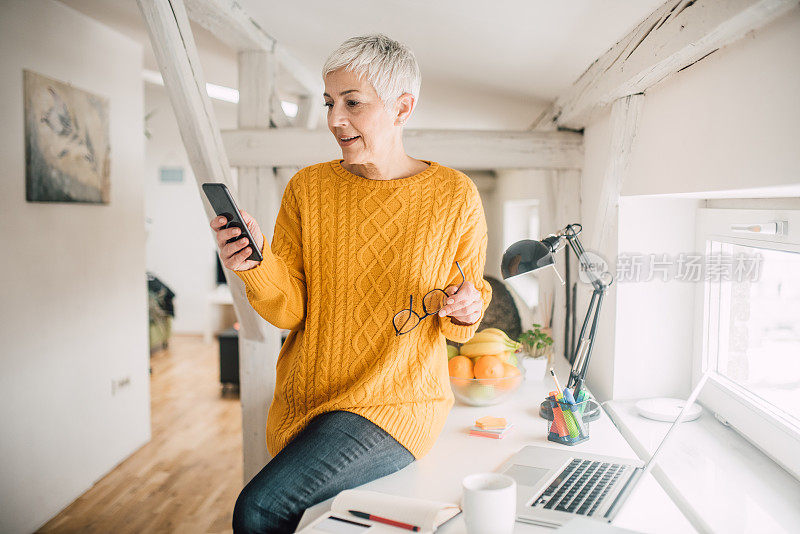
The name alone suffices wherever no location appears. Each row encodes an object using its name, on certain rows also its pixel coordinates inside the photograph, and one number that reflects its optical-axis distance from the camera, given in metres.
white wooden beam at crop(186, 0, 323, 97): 1.97
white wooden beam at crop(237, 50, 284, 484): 2.35
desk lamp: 1.42
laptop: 1.10
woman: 1.31
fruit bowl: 1.80
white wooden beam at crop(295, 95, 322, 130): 3.32
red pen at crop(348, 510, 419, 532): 1.06
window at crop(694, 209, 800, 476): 1.33
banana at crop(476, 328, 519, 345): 2.05
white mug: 0.95
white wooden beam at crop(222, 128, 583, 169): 2.32
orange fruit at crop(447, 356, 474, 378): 1.84
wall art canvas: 2.48
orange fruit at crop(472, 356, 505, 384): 1.81
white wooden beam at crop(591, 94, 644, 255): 1.71
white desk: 1.11
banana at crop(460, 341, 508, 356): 1.94
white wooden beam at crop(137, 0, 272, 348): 1.65
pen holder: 1.49
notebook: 1.06
